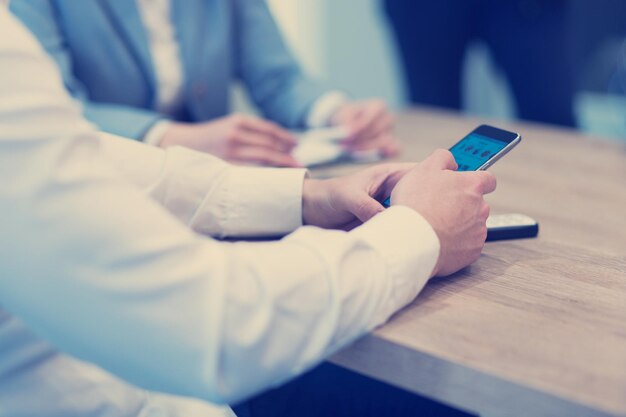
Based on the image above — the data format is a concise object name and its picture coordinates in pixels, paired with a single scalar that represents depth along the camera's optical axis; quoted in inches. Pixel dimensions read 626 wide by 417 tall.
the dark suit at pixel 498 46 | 76.0
